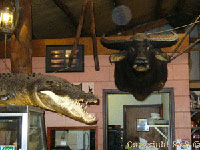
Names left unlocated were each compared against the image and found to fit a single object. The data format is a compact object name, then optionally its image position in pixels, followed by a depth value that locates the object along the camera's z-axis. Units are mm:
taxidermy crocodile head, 2611
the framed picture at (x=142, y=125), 9133
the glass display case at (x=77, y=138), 7965
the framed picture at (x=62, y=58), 6152
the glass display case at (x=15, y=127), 2865
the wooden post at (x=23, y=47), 5227
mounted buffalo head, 5355
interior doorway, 9016
